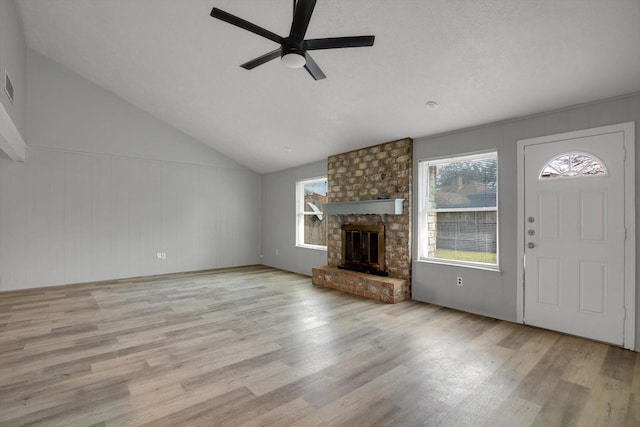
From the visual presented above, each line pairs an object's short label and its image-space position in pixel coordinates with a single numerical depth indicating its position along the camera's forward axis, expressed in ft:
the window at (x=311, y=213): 21.15
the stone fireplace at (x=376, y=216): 15.19
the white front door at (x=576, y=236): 9.89
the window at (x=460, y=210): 13.03
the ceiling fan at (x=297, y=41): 6.95
